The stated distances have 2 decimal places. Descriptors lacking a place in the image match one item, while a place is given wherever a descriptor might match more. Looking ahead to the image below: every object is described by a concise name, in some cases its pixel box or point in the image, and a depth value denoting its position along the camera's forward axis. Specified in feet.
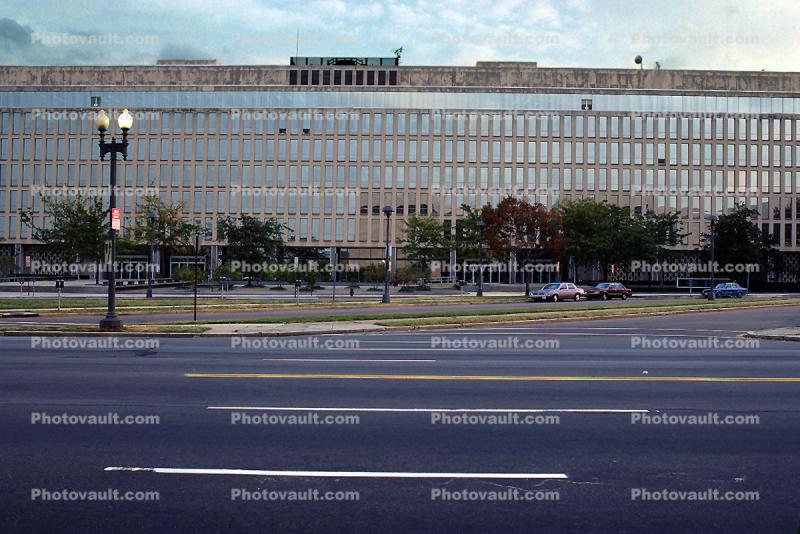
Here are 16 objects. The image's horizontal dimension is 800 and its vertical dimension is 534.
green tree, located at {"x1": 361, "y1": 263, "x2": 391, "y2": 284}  211.45
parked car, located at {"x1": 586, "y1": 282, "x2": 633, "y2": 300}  157.28
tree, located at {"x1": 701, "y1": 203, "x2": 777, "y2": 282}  208.74
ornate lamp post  65.26
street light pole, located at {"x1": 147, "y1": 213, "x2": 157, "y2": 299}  136.21
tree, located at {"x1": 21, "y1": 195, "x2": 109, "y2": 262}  174.29
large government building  263.70
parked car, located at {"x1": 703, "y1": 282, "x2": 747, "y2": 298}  165.17
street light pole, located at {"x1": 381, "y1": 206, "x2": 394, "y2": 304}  122.01
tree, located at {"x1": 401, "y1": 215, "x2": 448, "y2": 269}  221.46
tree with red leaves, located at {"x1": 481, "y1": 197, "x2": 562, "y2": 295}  173.88
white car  141.81
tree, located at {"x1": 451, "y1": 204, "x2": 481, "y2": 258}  215.51
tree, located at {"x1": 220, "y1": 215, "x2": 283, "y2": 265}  189.98
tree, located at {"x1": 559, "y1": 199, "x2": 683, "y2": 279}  199.00
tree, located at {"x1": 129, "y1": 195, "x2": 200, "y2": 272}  195.31
